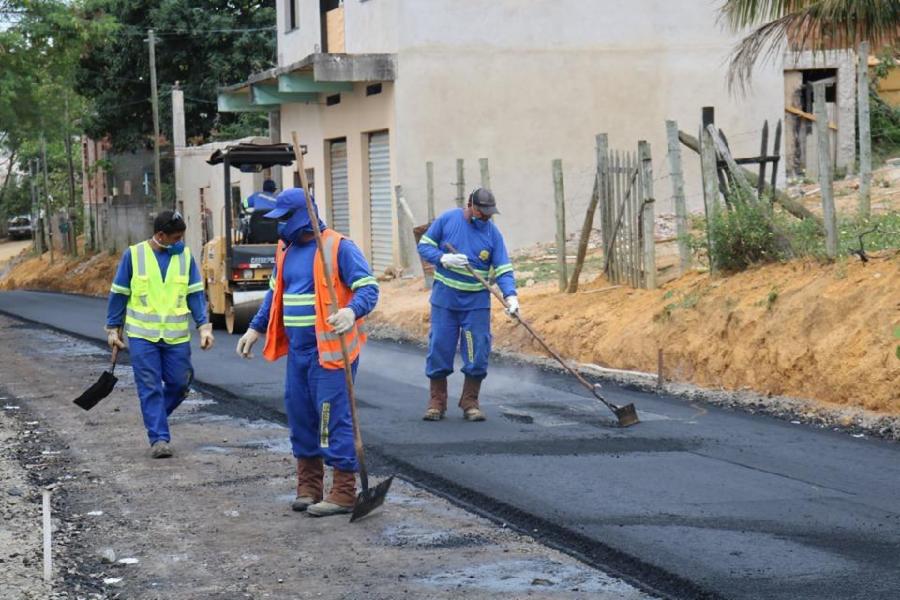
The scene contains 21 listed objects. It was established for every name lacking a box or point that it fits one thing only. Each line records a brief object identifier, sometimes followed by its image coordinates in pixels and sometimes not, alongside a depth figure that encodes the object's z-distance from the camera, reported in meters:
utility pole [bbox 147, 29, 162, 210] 41.22
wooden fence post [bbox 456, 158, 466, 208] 24.06
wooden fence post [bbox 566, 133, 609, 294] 19.16
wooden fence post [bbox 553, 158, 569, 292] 20.38
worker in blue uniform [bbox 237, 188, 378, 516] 8.25
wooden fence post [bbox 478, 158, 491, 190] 23.05
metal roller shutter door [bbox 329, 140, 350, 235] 30.75
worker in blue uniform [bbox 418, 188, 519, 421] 11.93
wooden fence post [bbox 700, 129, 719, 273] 16.86
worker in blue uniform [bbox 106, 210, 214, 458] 10.71
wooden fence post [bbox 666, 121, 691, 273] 17.70
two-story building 27.11
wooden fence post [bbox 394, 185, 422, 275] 26.53
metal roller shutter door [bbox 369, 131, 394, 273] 28.33
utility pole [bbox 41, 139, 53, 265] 56.28
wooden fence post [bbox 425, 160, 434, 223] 25.47
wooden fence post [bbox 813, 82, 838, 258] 14.66
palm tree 13.68
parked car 80.31
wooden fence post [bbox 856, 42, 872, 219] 15.60
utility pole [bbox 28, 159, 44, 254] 60.33
